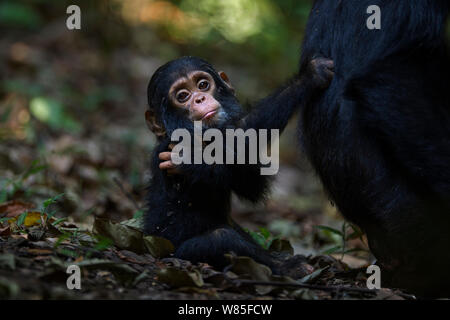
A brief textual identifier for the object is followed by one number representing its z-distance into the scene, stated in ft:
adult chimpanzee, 20.29
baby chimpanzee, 21.52
